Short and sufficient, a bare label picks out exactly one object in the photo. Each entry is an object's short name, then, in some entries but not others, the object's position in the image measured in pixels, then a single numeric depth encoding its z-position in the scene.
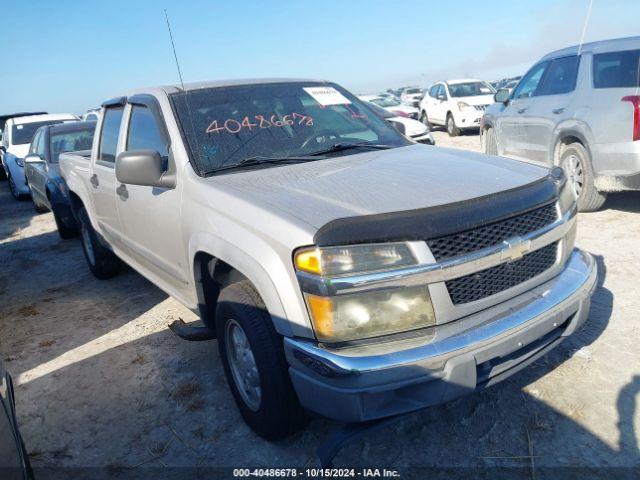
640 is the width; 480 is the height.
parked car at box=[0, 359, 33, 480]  1.55
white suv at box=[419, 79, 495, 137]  14.23
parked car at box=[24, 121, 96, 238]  6.72
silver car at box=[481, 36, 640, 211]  4.88
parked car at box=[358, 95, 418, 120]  16.05
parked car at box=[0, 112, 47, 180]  15.28
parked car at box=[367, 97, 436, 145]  8.68
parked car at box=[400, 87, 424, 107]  24.82
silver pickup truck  1.95
